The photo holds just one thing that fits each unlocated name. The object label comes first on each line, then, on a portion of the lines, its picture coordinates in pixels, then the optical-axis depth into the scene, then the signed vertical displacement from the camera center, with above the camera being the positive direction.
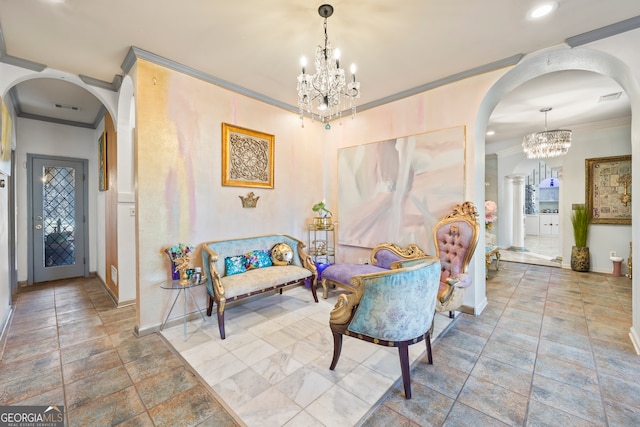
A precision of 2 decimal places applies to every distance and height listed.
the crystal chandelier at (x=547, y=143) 4.47 +1.15
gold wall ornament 3.62 +0.15
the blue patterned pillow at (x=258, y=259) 3.46 -0.65
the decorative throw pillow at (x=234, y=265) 3.25 -0.67
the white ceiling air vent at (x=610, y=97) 3.79 +1.65
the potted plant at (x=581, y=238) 5.13 -0.59
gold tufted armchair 2.77 -0.44
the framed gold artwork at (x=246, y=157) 3.42 +0.74
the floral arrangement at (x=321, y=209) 4.25 +0.02
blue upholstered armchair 1.80 -0.69
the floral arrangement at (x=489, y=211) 4.74 -0.05
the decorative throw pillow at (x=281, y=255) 3.68 -0.62
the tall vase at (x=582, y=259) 5.13 -1.01
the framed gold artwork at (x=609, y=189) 4.83 +0.36
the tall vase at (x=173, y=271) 2.81 -0.64
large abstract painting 3.33 +0.33
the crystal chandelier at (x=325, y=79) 2.15 +1.12
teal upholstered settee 2.86 -0.73
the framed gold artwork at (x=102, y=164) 4.19 +0.81
